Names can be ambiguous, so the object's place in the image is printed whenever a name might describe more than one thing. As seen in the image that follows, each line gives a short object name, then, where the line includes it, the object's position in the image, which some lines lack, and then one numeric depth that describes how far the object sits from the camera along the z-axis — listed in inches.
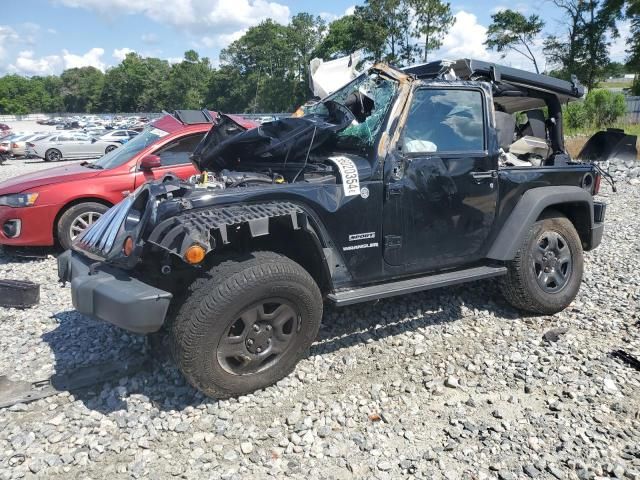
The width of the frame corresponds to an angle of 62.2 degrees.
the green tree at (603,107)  927.0
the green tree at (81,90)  4776.1
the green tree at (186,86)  4084.6
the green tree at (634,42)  1416.1
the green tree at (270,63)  3144.7
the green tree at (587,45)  1515.7
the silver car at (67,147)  988.6
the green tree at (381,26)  1861.5
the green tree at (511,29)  1633.9
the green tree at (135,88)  4367.6
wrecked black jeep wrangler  127.3
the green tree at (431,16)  1800.0
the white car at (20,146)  1048.3
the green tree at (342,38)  1973.7
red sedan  254.8
